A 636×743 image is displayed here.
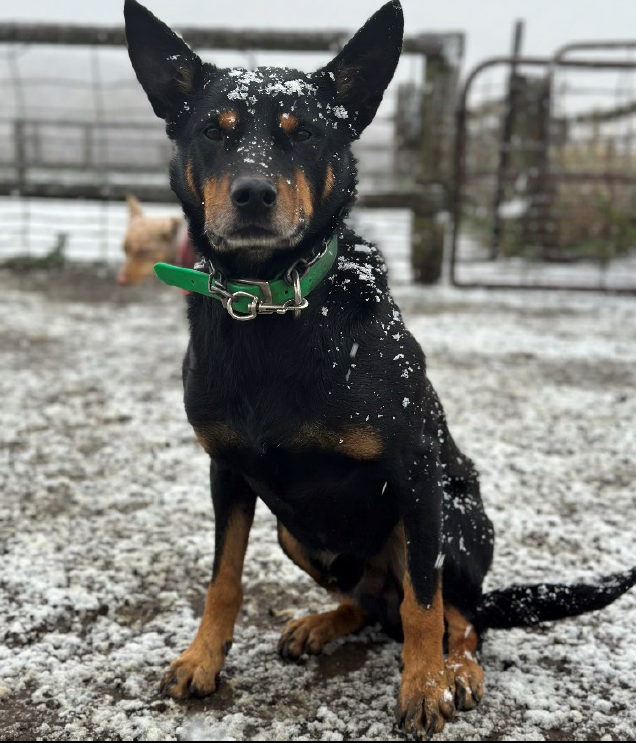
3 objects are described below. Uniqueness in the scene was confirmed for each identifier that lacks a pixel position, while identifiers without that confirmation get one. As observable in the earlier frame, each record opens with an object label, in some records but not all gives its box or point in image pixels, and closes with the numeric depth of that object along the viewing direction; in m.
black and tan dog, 1.71
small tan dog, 6.02
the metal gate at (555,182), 7.48
